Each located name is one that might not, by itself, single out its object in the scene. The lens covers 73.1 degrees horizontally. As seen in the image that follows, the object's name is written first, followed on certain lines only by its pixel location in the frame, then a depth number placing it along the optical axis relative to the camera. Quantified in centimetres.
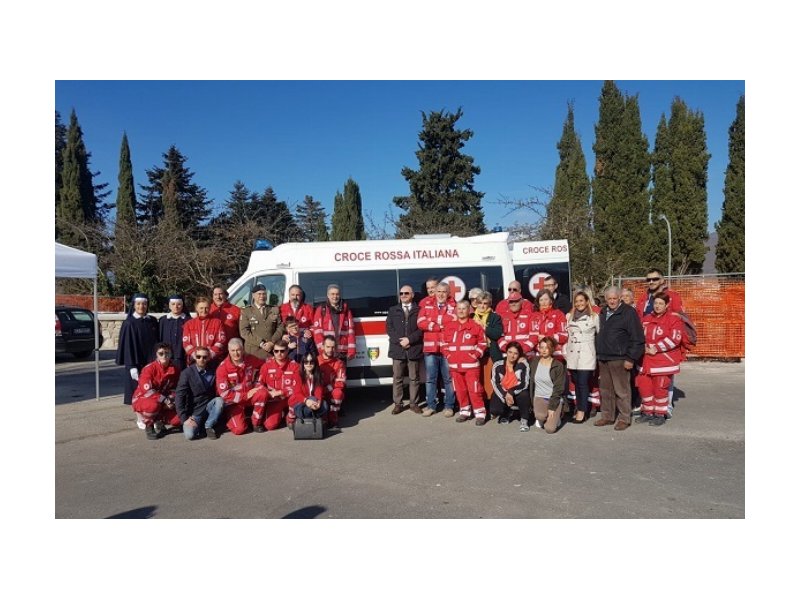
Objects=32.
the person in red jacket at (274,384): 670
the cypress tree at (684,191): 2678
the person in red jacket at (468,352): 697
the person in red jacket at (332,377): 696
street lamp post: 2400
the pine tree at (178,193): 3525
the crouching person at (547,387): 653
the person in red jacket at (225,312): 736
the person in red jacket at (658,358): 679
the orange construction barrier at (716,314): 1223
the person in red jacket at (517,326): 699
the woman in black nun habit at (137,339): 730
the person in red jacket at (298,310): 741
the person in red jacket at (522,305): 715
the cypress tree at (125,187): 3232
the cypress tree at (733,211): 2483
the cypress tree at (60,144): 3158
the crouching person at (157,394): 664
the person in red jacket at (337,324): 743
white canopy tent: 805
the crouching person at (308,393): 650
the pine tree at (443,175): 3191
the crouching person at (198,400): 655
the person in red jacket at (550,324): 699
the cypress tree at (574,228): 1753
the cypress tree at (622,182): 2602
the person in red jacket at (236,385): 661
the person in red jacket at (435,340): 734
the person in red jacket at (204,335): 701
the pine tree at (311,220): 3869
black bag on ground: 641
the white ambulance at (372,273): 811
